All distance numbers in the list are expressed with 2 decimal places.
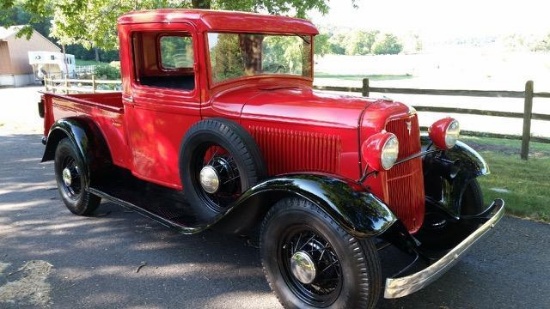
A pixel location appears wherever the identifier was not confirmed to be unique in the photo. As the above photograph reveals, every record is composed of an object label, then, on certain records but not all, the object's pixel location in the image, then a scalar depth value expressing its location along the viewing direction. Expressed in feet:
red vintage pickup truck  8.90
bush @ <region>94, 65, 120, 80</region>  128.67
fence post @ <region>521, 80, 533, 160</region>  23.26
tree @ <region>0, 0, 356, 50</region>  29.40
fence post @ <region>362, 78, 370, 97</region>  28.76
